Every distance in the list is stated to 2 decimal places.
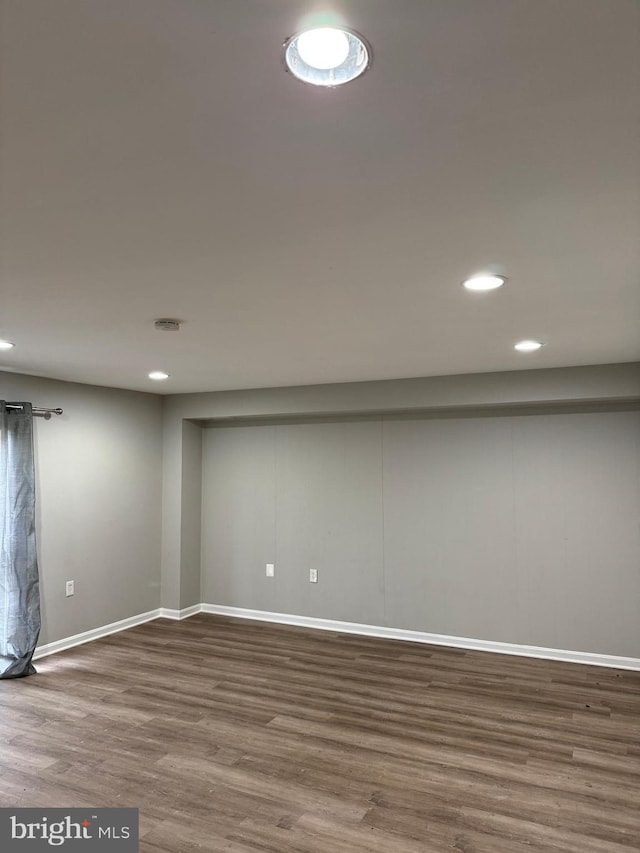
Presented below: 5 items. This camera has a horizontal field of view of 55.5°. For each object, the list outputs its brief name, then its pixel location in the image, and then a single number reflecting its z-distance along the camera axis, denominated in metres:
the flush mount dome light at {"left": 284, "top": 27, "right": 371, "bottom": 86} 1.03
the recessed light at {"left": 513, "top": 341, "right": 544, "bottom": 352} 3.56
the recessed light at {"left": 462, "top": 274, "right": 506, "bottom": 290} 2.32
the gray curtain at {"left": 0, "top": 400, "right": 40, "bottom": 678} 4.34
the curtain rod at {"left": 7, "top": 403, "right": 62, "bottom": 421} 4.70
